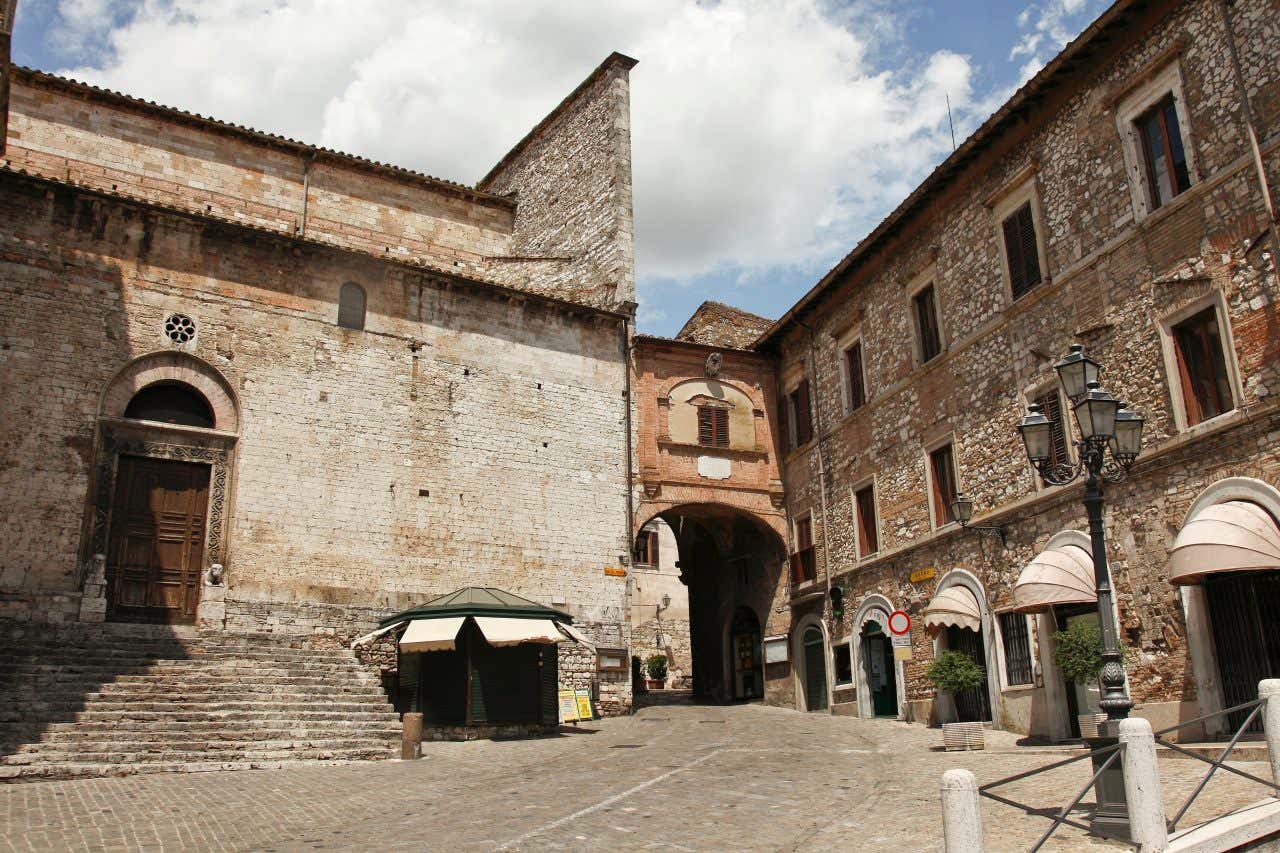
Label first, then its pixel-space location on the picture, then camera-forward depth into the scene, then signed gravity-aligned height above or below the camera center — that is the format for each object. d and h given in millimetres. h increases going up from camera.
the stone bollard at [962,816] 5848 -814
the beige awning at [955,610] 16562 +979
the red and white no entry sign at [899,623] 16891 +817
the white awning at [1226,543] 11008 +1279
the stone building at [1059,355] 12062 +4408
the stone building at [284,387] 16594 +5519
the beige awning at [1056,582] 13594 +1141
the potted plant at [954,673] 15570 -26
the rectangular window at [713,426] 23438 +5722
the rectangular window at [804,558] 22672 +2608
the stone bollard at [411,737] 14047 -629
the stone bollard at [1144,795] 6855 -858
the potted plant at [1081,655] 12953 +156
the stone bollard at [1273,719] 7801 -439
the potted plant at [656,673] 33906 +283
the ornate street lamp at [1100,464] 7547 +1772
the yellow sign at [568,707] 18828 -403
